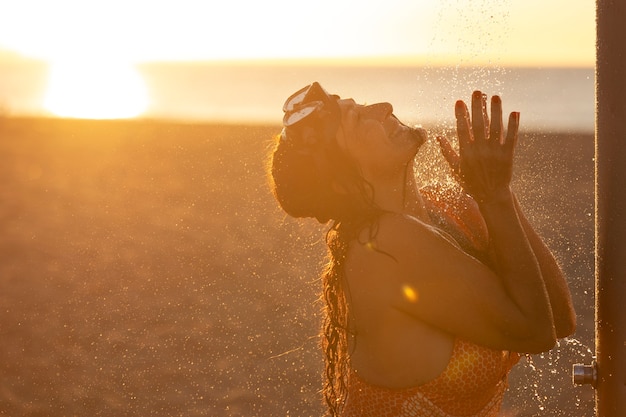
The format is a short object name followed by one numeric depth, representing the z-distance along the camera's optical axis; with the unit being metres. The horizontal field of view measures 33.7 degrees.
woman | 3.20
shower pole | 3.01
